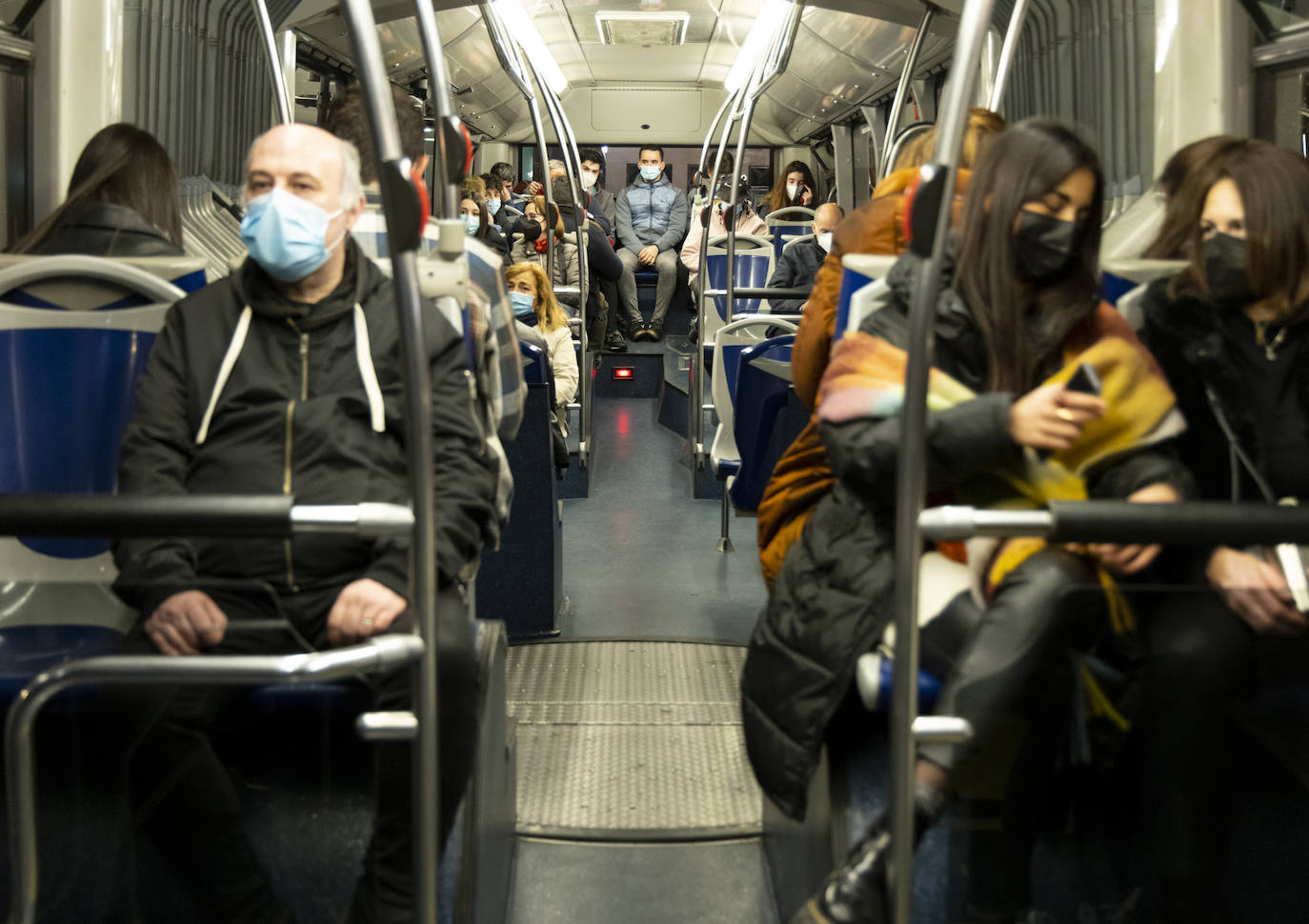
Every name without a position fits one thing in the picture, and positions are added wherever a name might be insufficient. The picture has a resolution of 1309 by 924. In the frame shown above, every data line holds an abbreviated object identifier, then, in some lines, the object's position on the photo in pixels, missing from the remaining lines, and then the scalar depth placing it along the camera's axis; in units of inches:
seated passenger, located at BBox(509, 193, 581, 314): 388.8
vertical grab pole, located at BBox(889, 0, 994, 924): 58.6
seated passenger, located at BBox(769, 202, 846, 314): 292.0
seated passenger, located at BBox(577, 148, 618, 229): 434.9
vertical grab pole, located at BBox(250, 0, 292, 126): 137.5
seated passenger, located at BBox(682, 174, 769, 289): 463.5
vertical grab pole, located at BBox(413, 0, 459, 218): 82.1
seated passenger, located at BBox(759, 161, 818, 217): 400.8
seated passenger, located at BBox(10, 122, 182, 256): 113.3
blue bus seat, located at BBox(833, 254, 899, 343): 94.5
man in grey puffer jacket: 497.7
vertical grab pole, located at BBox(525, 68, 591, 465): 272.5
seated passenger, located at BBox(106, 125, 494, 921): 66.7
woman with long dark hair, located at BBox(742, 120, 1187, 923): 64.7
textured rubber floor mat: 121.8
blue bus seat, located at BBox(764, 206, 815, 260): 362.0
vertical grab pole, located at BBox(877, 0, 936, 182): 228.1
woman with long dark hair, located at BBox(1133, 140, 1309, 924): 61.6
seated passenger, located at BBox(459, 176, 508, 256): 297.9
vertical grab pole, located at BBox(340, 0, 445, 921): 57.5
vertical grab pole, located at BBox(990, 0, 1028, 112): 84.5
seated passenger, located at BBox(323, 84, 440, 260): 107.1
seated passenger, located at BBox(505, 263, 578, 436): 255.6
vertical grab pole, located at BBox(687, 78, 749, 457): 265.9
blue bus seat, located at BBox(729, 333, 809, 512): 165.5
